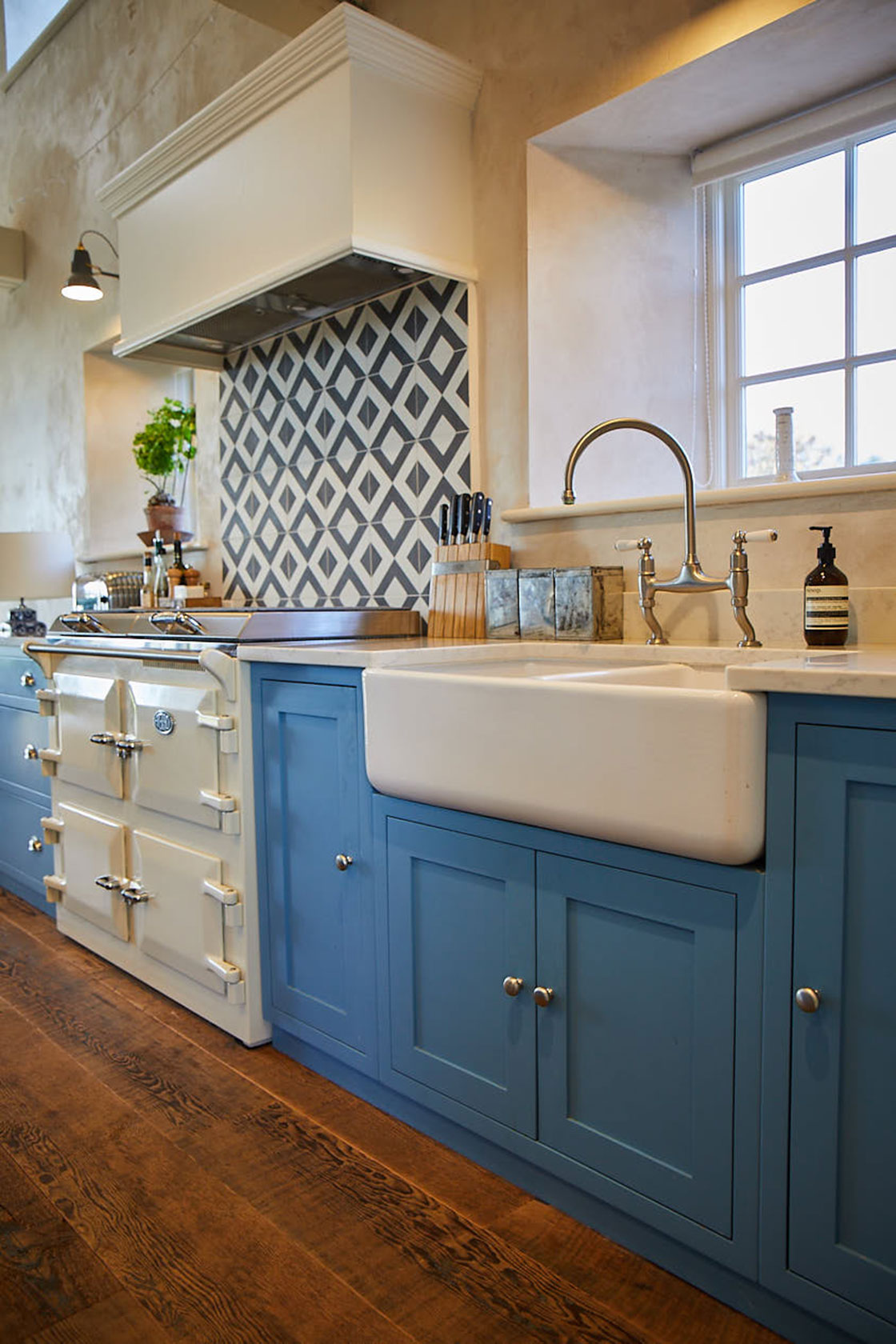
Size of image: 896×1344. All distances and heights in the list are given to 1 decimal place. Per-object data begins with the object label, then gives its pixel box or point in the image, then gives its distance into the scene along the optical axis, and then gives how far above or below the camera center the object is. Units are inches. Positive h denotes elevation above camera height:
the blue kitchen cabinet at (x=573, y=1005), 50.5 -23.9
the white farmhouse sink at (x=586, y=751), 47.1 -8.6
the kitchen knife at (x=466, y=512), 99.3 +8.4
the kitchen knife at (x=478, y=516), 98.4 +7.9
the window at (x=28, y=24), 181.3 +110.9
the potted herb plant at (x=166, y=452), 144.3 +21.6
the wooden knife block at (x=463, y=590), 95.8 +0.5
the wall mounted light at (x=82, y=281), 148.8 +48.1
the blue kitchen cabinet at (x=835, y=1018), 44.0 -19.6
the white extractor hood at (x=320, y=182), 90.7 +41.7
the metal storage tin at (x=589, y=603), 86.7 -0.8
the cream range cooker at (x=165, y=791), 84.8 -18.5
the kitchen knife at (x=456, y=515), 100.1 +8.1
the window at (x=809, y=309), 83.6 +25.4
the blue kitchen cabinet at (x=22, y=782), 123.1 -23.3
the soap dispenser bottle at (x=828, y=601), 70.3 -0.7
